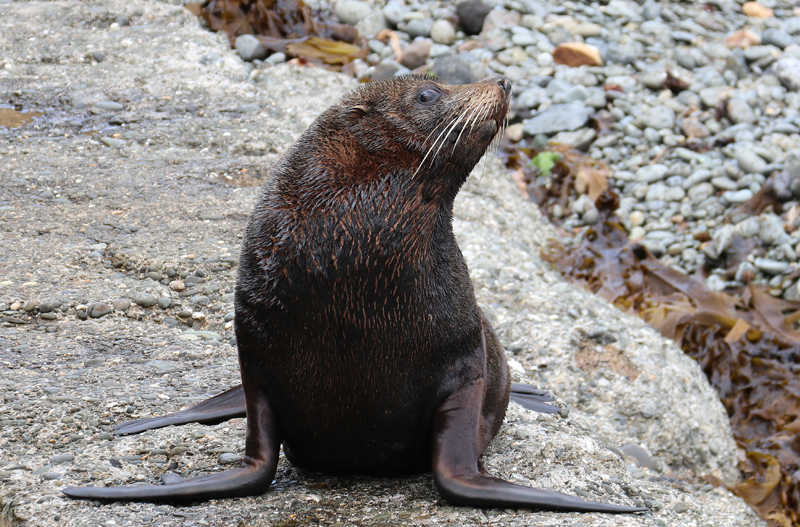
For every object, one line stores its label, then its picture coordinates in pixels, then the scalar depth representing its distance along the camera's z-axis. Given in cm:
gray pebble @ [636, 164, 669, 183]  1080
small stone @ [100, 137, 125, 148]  778
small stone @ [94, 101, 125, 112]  849
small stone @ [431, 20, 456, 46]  1305
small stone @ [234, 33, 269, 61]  1050
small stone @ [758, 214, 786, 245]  923
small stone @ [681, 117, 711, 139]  1147
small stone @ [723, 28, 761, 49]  1393
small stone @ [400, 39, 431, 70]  1209
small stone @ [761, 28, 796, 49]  1397
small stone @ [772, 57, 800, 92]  1266
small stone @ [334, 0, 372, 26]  1291
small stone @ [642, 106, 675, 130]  1172
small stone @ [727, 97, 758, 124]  1165
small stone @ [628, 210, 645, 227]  1024
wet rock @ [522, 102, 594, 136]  1148
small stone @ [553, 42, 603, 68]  1291
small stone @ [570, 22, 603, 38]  1366
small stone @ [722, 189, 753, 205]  1005
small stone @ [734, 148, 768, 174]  1038
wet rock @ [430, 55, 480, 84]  1126
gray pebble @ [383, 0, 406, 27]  1298
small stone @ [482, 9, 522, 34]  1363
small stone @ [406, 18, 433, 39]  1291
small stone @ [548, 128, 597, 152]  1134
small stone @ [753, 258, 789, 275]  880
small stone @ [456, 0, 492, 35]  1351
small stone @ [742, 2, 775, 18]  1547
